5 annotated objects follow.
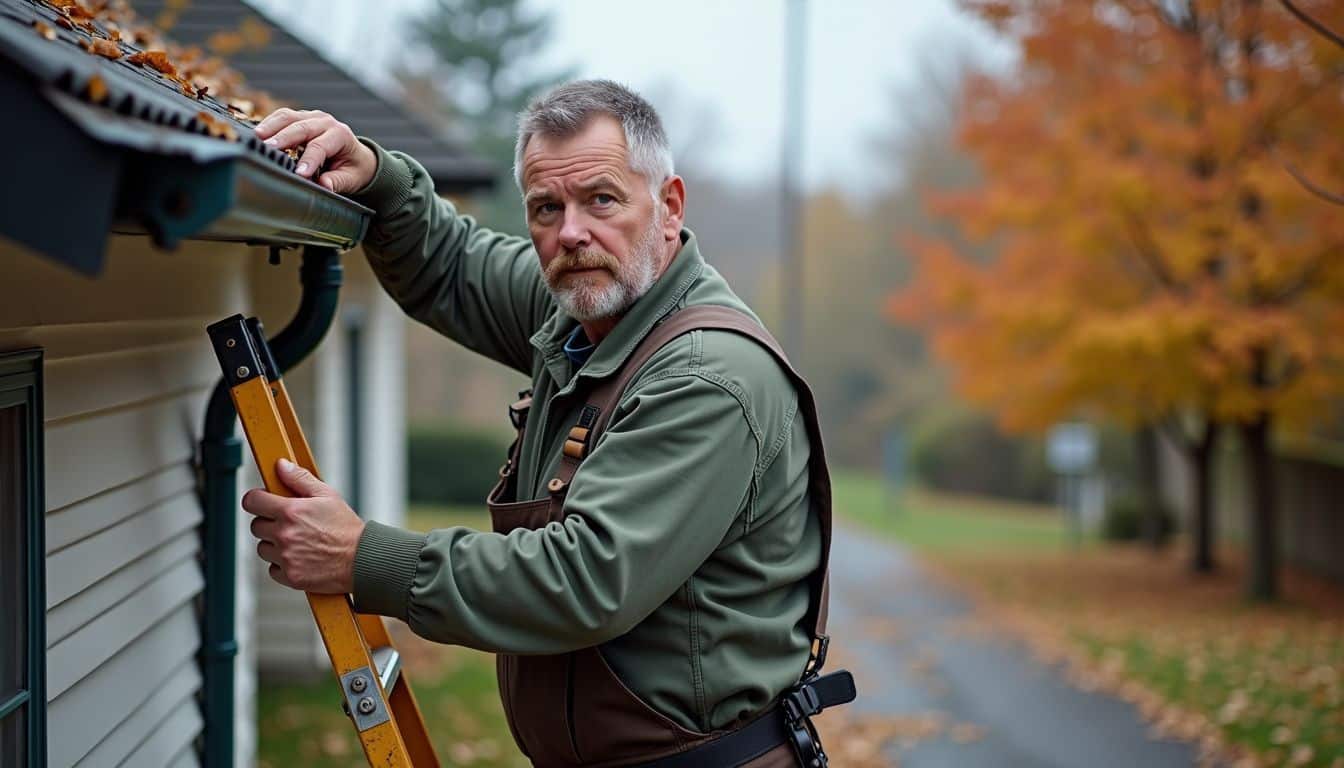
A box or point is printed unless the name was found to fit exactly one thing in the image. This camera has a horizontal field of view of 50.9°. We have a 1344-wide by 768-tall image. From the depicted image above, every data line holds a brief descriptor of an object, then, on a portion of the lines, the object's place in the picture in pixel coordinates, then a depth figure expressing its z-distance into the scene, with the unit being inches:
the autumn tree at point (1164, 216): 456.4
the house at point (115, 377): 60.1
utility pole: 831.1
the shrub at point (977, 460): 1214.9
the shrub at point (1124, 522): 837.2
